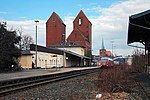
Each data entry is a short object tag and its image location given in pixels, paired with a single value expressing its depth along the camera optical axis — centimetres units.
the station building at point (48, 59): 6191
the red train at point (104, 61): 5979
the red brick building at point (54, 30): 12212
